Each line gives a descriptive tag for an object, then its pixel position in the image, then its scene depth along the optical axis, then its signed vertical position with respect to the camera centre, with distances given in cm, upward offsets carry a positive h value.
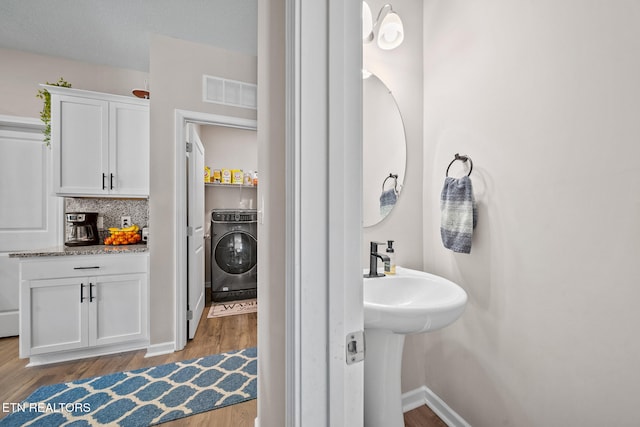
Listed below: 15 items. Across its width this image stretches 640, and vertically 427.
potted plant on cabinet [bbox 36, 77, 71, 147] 242 +90
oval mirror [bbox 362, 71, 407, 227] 146 +35
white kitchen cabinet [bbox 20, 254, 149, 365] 204 -73
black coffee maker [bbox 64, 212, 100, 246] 245 -14
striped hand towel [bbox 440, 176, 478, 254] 130 +0
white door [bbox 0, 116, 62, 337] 256 +10
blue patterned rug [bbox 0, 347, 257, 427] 154 -114
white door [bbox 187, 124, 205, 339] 244 -16
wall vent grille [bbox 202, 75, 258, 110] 244 +112
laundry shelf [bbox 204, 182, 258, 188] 376 +41
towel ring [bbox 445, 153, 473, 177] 137 +28
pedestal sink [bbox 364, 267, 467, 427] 92 -38
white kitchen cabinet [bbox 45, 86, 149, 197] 227 +60
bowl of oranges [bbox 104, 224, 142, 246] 251 -22
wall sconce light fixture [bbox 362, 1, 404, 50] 138 +97
